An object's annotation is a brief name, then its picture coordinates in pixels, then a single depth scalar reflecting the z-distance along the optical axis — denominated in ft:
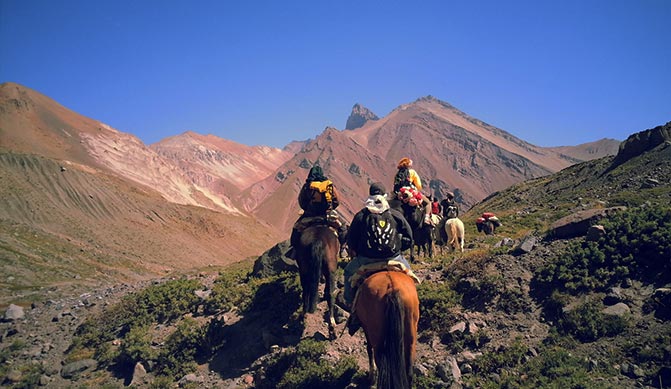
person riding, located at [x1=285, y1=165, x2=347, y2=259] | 34.06
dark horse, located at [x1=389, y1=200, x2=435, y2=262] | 45.39
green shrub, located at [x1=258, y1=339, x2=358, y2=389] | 24.93
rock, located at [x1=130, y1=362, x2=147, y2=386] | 29.96
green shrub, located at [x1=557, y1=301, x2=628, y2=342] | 23.75
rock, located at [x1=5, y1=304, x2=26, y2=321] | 44.88
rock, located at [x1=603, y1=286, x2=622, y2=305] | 25.82
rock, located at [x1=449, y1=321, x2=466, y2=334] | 27.14
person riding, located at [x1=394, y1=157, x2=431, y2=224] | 44.42
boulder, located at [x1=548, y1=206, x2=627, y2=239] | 34.86
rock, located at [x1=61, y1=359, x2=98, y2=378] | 32.63
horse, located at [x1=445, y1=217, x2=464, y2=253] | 53.52
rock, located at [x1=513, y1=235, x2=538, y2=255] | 33.53
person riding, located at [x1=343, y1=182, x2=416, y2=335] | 23.86
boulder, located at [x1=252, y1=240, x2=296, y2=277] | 43.16
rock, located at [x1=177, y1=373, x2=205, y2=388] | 28.25
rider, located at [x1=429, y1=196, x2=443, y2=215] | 61.26
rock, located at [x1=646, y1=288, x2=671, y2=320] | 23.57
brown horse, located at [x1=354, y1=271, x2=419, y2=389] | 19.72
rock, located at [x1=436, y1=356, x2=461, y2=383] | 23.19
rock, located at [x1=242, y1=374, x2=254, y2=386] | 27.20
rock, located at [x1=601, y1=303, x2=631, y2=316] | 24.45
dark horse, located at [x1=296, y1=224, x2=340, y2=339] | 29.53
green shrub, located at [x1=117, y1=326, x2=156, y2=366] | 31.73
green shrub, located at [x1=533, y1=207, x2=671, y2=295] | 27.40
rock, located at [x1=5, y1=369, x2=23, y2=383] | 31.76
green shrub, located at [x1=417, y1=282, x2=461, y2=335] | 28.37
